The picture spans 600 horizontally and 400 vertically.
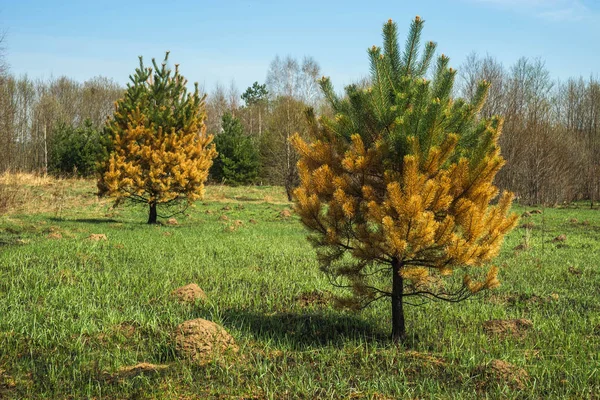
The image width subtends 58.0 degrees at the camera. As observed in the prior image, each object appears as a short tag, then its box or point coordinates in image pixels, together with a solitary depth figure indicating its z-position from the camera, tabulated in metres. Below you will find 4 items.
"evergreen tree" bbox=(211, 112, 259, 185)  37.25
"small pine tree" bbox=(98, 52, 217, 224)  16.55
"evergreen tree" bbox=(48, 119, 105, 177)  37.16
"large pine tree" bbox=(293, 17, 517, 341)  5.18
